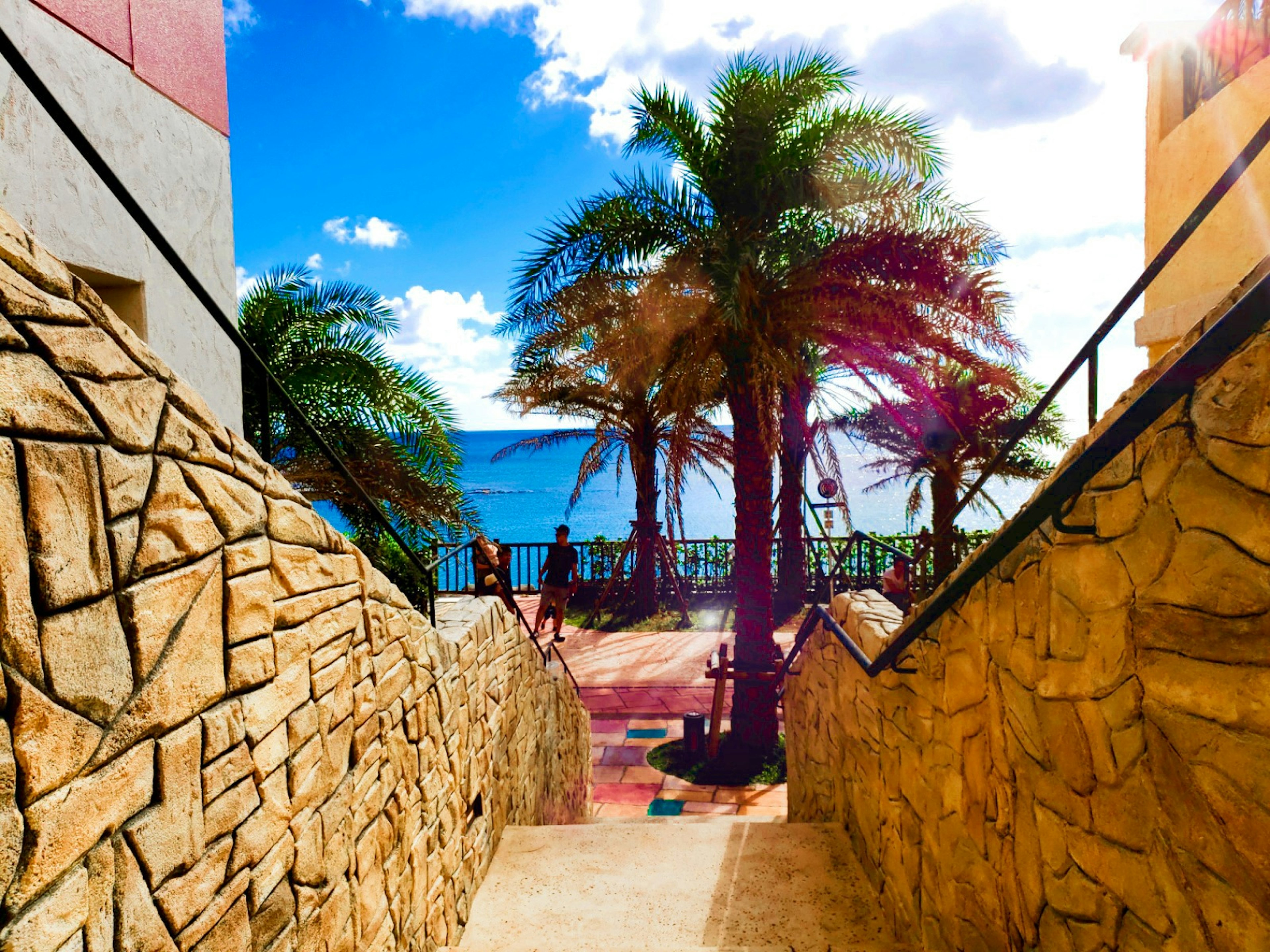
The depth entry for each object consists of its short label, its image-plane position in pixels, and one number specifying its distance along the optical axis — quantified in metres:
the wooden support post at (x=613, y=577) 12.44
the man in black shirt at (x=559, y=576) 9.82
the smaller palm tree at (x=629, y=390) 6.98
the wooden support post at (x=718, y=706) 7.17
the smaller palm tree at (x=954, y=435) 10.77
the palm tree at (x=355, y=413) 8.06
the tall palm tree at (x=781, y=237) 6.36
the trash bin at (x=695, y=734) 7.52
